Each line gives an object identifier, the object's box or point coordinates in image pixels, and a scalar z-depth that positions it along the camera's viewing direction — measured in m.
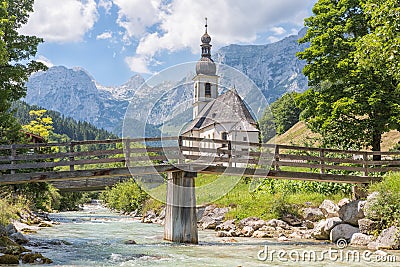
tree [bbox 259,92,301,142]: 96.34
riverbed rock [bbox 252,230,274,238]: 20.47
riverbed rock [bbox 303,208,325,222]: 22.70
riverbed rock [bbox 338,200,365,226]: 18.47
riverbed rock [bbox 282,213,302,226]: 22.83
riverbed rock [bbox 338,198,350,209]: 20.36
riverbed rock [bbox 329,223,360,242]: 18.19
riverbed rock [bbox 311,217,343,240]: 19.06
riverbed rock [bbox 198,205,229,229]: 25.85
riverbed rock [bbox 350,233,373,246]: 16.73
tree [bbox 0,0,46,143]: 21.34
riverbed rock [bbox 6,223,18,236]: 16.17
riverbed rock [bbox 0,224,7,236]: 14.92
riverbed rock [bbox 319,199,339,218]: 21.02
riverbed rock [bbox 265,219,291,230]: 22.22
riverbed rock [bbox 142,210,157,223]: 31.92
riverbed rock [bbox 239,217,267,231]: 22.41
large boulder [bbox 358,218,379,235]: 17.16
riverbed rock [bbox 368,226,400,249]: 15.09
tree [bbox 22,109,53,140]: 75.50
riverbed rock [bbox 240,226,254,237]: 21.10
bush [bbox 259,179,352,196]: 24.56
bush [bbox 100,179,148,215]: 41.78
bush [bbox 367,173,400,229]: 16.19
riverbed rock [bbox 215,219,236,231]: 23.66
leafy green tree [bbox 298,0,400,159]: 21.80
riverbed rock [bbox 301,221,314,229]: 21.72
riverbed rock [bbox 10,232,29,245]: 15.77
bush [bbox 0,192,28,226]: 17.67
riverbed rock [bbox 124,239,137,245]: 18.19
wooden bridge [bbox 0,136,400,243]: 16.78
